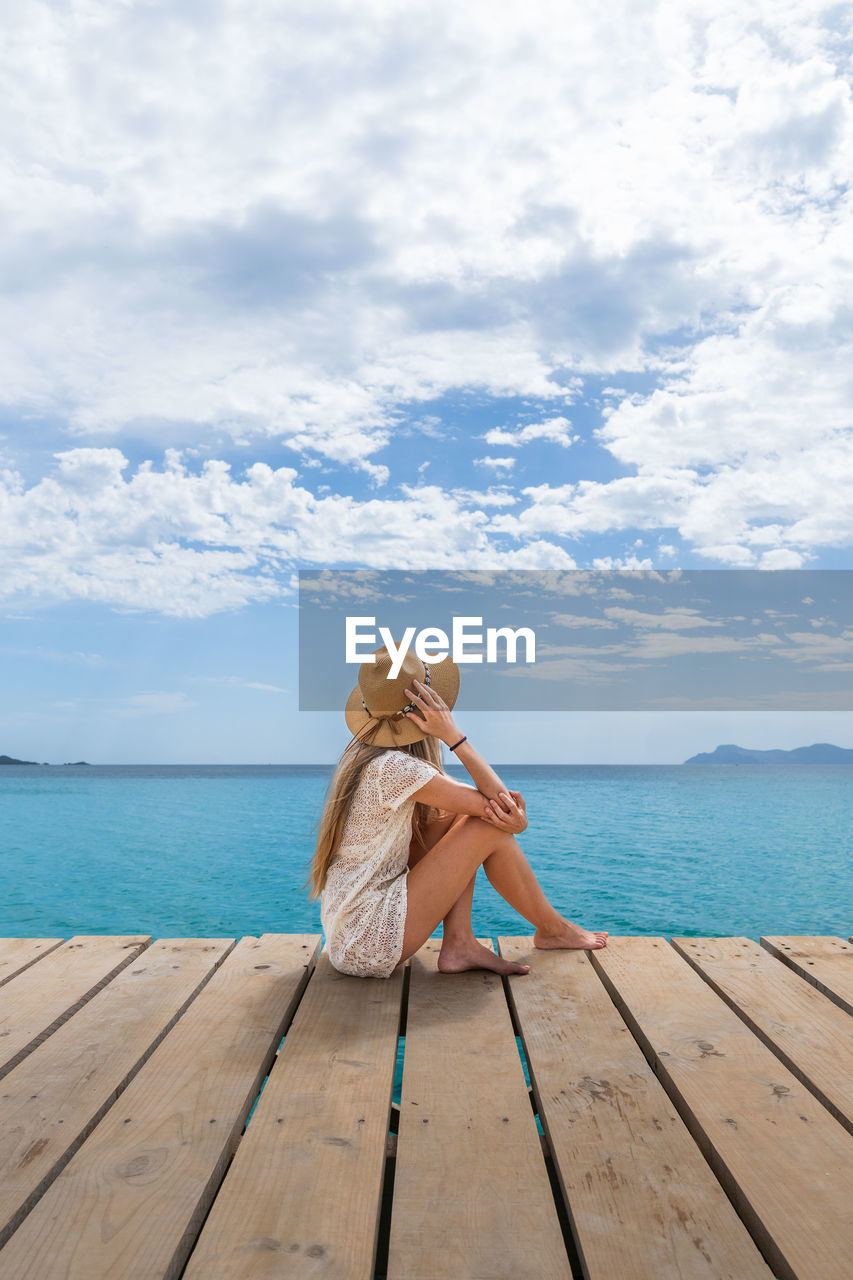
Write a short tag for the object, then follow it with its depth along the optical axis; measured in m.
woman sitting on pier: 2.81
